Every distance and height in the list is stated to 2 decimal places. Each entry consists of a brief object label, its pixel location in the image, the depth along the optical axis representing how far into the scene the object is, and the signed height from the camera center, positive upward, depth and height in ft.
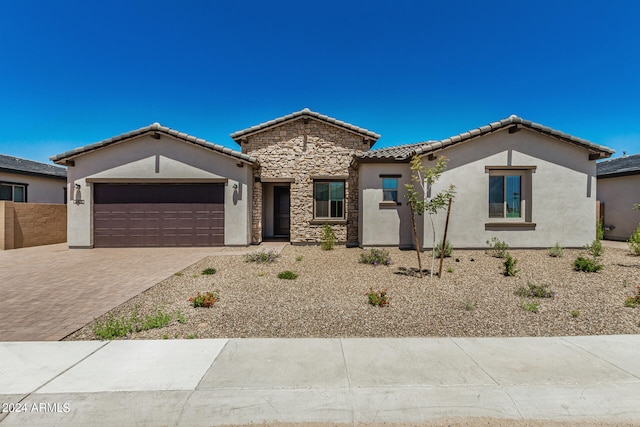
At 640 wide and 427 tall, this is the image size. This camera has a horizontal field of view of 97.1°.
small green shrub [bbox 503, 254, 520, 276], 24.57 -4.67
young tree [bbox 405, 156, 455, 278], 23.35 +1.36
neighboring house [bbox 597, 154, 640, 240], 45.01 +2.72
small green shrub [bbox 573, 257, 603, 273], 25.22 -4.69
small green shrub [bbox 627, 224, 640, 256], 32.09 -3.43
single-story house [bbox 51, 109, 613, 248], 35.70 +3.77
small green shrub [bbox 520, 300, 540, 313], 16.88 -5.71
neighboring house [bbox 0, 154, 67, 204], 49.34 +5.53
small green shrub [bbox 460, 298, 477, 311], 17.34 -5.80
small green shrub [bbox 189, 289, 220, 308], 17.85 -5.63
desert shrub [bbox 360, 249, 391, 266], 29.55 -4.85
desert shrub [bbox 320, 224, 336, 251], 38.90 -3.70
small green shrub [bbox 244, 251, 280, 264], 30.60 -4.97
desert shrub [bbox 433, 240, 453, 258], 32.94 -4.35
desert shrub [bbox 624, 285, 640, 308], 17.71 -5.59
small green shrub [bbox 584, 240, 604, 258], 30.27 -4.07
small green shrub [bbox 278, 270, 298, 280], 24.40 -5.48
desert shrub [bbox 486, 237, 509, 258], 32.78 -4.25
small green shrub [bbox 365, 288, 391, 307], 17.78 -5.50
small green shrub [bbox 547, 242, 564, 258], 32.63 -4.45
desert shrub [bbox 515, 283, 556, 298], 19.31 -5.46
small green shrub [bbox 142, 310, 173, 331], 15.01 -5.93
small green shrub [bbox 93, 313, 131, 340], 14.02 -6.00
